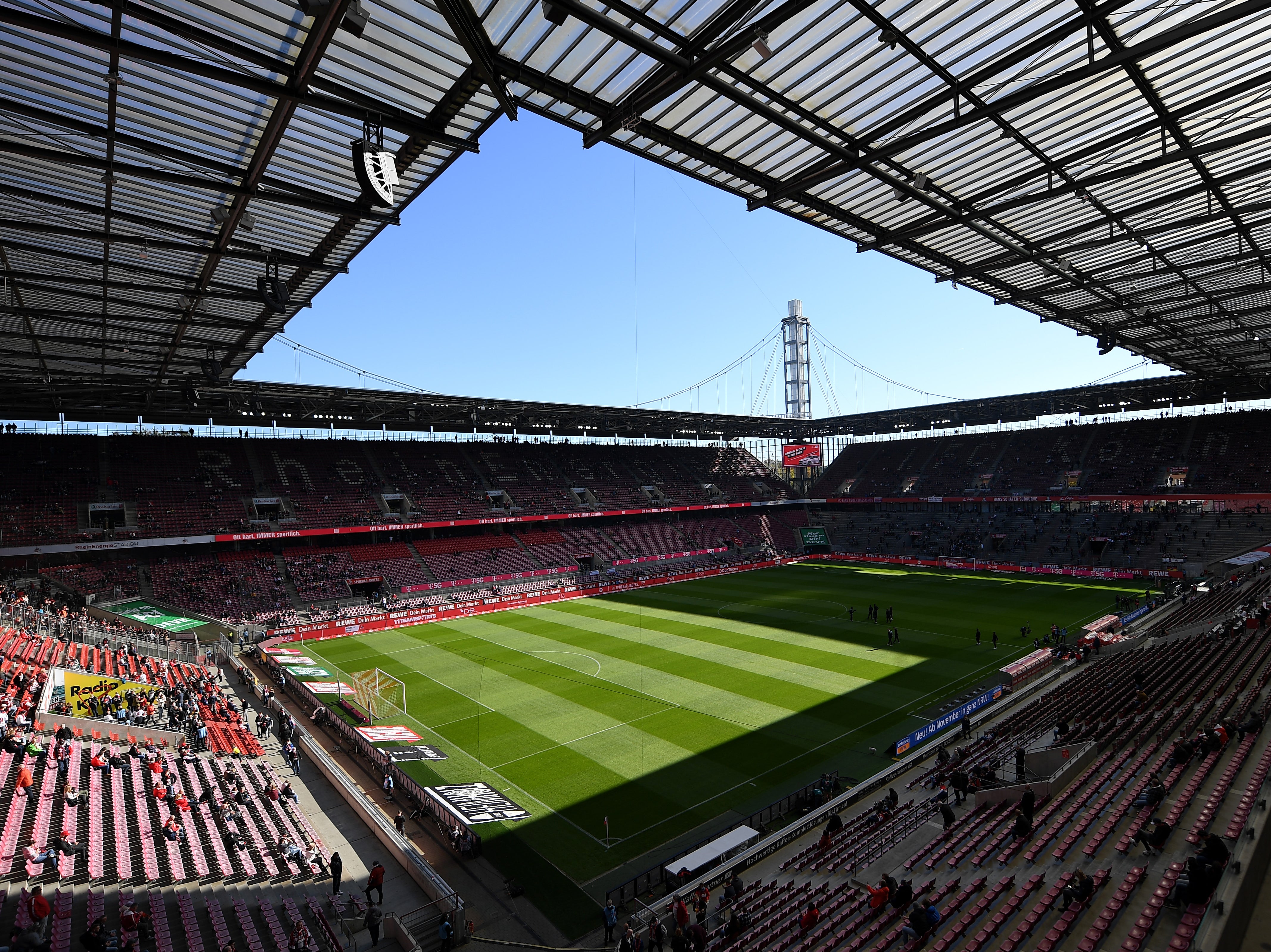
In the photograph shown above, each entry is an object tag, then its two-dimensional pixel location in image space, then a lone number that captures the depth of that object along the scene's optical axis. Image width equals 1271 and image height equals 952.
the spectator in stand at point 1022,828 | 11.97
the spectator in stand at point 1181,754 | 12.93
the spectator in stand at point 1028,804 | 12.51
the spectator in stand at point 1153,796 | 11.40
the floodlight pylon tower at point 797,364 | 115.31
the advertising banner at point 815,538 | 65.31
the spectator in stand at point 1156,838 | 10.20
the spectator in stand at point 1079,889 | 9.25
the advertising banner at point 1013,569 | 44.38
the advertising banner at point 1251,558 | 37.66
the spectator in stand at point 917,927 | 9.77
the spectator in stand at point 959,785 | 15.27
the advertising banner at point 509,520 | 36.94
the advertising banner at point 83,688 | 18.42
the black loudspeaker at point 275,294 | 14.74
